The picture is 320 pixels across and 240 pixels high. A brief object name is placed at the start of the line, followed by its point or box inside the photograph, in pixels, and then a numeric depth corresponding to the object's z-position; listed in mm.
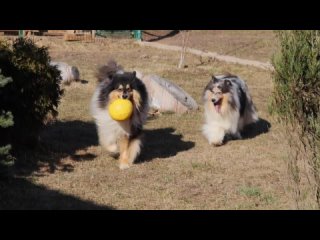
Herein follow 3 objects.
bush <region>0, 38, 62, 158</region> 8367
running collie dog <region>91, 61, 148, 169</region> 8773
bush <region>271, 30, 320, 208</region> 6188
